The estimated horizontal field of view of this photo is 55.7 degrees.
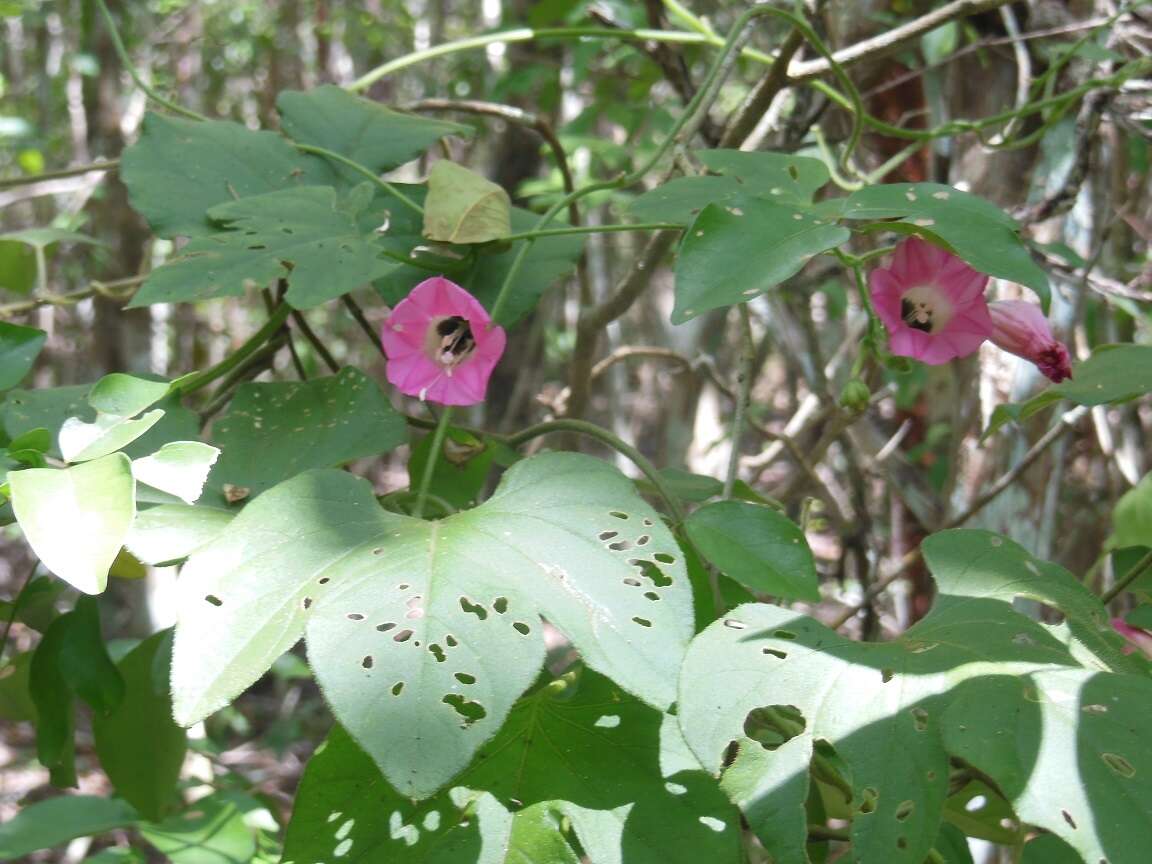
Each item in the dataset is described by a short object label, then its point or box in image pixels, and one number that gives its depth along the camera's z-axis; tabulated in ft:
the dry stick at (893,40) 2.98
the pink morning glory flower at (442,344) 2.60
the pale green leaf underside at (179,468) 1.82
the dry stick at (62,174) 3.39
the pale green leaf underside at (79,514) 1.61
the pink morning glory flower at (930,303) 2.49
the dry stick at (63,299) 3.39
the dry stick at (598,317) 3.33
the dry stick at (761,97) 2.99
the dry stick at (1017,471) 3.45
